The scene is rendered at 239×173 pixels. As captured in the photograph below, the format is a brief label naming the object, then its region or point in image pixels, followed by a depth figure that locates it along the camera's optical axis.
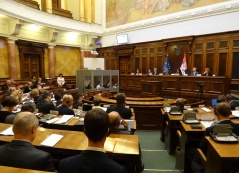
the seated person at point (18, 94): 4.75
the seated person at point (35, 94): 5.28
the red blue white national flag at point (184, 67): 9.09
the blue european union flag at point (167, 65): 9.79
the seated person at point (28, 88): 7.29
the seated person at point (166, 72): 9.36
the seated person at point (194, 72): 8.35
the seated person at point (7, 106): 3.00
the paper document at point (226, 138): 1.87
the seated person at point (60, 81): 10.05
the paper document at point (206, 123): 2.77
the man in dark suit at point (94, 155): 1.14
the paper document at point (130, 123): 2.95
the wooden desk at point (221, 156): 1.60
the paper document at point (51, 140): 1.89
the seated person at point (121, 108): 3.47
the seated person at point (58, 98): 4.88
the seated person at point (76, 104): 4.86
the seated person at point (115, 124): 2.32
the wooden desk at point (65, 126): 2.71
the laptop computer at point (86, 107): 3.88
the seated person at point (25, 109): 2.74
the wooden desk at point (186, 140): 2.58
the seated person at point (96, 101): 4.06
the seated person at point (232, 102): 4.12
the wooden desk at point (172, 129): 3.39
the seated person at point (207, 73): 7.77
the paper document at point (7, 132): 2.16
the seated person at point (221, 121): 2.28
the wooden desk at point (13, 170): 1.25
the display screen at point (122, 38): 11.98
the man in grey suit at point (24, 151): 1.40
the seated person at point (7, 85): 6.59
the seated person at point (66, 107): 3.56
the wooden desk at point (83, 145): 1.68
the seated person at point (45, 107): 3.69
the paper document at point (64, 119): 2.91
